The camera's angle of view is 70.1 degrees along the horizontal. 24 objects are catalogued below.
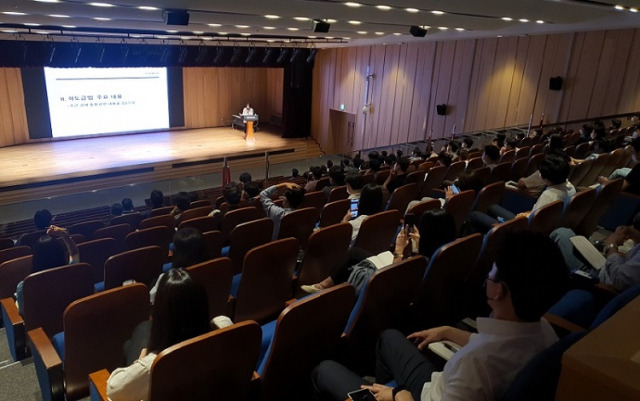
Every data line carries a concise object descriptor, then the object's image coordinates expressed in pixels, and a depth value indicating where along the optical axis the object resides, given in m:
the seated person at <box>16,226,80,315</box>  3.41
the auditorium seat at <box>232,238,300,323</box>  2.97
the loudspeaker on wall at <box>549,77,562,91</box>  9.77
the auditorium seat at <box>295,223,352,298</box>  3.27
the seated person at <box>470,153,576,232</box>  4.13
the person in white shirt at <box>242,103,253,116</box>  16.95
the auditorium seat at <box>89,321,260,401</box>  1.66
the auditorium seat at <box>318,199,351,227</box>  4.46
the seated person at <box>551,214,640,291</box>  2.56
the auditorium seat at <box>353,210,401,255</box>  3.55
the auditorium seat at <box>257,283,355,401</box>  1.99
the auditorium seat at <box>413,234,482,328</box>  2.56
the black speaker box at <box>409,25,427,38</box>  9.32
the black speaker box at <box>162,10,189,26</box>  6.51
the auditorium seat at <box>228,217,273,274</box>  3.81
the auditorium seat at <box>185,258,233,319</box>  2.74
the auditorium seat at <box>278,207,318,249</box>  4.06
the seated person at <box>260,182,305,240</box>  4.43
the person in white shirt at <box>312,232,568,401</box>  1.56
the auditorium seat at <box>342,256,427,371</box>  2.29
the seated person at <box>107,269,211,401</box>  1.81
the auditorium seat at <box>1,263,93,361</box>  2.84
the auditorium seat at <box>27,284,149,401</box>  2.35
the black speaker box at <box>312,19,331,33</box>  7.89
